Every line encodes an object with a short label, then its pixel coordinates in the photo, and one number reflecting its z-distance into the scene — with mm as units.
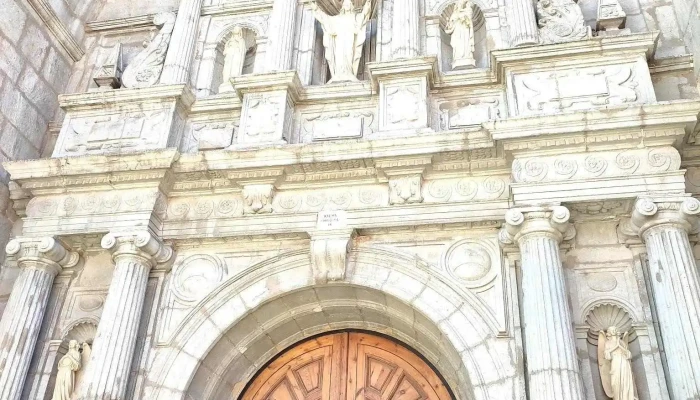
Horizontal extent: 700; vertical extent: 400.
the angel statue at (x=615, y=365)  5074
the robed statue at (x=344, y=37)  7457
